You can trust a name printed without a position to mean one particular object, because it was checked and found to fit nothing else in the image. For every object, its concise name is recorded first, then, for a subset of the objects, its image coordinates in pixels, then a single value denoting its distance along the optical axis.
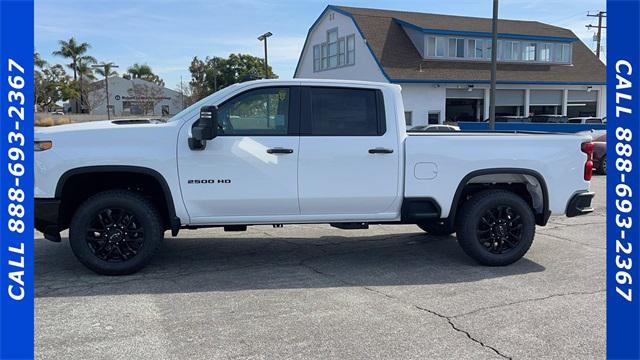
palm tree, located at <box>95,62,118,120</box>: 50.56
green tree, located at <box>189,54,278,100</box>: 61.34
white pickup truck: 5.29
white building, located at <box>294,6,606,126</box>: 33.56
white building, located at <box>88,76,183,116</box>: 72.19
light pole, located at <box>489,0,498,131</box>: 16.70
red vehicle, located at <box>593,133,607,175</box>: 15.90
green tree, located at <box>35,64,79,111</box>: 70.56
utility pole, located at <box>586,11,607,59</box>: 44.47
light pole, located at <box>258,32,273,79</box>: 26.55
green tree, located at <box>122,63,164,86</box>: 91.75
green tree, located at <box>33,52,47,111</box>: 66.00
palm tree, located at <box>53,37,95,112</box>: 70.94
